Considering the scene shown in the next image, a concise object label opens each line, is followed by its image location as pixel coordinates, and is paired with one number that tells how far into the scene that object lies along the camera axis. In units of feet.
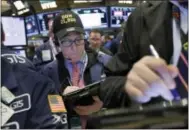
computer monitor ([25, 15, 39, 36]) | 20.45
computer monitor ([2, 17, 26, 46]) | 16.81
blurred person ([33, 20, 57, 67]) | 9.91
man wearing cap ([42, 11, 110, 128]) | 7.93
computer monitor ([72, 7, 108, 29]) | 20.03
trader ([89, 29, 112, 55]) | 14.47
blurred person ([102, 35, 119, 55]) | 14.20
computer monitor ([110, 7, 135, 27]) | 21.31
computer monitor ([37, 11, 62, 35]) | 20.06
